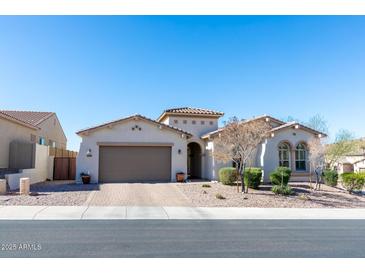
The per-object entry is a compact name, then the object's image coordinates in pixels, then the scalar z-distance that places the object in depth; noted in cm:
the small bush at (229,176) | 1891
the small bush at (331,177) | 2039
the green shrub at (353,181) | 1855
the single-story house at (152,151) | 1962
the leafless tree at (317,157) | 1894
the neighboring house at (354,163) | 3403
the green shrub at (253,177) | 1734
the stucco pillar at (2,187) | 1437
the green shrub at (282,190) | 1623
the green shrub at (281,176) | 1794
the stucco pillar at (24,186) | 1413
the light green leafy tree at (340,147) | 2370
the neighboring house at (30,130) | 1864
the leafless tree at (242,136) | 1611
